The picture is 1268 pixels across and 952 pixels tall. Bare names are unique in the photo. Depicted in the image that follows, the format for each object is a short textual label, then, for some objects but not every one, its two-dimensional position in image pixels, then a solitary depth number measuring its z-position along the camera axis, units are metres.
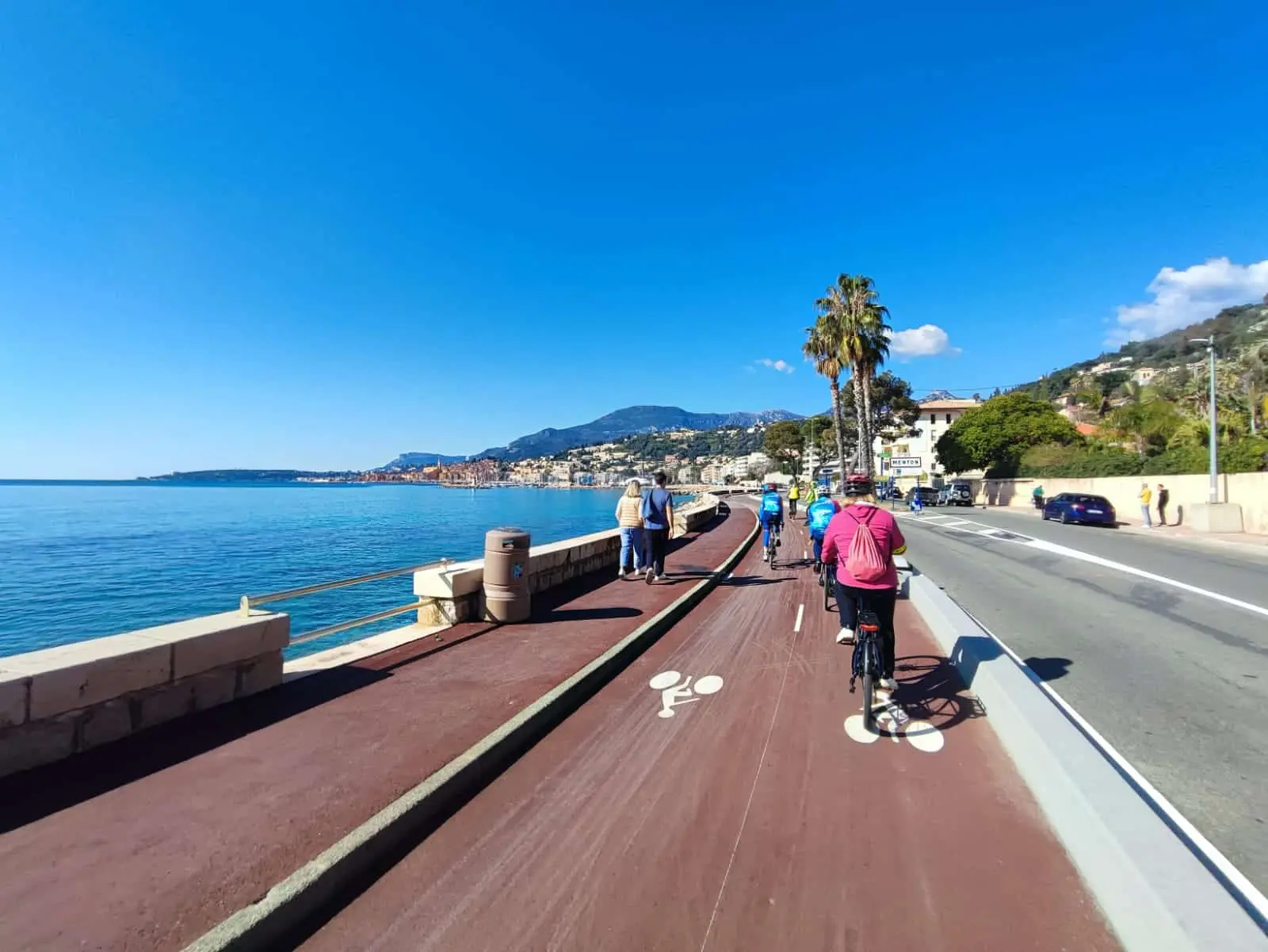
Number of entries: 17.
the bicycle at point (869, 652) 4.92
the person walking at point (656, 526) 10.89
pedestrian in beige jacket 11.02
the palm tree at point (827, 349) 38.00
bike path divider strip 2.67
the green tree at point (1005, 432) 55.00
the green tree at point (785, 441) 98.69
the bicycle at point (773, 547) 14.67
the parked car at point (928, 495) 46.88
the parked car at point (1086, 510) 28.09
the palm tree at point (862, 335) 36.53
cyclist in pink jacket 5.13
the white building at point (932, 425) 102.48
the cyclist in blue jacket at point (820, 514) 9.80
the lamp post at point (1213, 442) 22.81
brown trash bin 8.00
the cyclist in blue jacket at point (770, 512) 14.28
